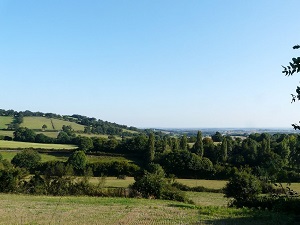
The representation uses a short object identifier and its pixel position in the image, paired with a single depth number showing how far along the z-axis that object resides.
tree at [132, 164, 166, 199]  36.53
